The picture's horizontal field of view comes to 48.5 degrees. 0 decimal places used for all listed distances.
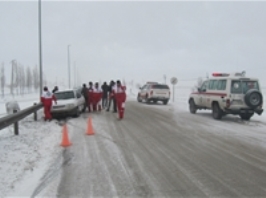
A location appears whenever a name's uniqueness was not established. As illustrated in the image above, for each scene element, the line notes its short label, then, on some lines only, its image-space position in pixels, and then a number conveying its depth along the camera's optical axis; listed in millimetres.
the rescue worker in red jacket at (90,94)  19312
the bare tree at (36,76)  76231
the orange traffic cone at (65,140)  8859
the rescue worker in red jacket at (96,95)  19328
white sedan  15844
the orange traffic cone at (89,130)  10805
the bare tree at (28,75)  67588
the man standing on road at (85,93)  19486
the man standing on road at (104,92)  21397
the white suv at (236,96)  13977
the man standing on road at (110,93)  18891
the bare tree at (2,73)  52425
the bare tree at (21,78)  61878
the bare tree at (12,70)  52172
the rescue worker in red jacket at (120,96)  15492
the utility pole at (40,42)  23658
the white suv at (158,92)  27000
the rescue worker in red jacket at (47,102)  15030
